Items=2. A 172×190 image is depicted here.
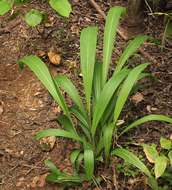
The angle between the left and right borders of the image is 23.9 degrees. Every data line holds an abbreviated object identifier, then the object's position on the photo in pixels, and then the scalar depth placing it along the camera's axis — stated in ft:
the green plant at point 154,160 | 5.10
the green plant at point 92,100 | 5.77
